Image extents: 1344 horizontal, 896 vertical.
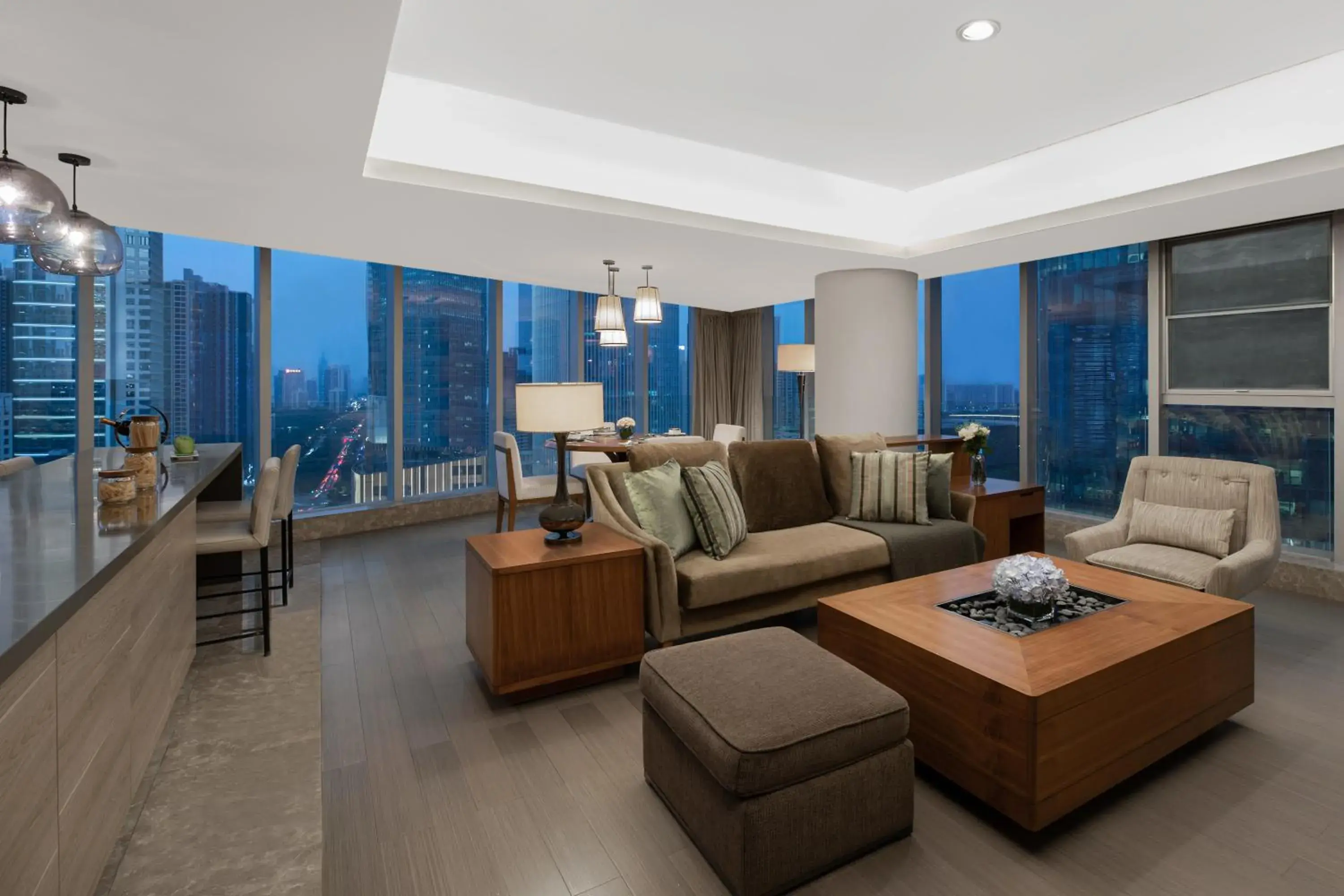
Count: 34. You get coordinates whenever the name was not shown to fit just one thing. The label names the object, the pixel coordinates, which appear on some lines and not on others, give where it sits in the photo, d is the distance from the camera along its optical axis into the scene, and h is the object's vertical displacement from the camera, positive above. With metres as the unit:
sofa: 3.04 -0.52
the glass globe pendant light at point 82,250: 2.78 +0.82
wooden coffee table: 1.88 -0.73
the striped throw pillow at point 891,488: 3.93 -0.25
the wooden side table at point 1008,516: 4.34 -0.45
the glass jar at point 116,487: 2.18 -0.13
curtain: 8.52 +0.95
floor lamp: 6.45 +0.84
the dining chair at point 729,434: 6.48 +0.12
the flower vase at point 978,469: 4.69 -0.15
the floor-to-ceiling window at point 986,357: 6.12 +0.84
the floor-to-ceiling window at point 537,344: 7.16 +1.11
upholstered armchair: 3.15 -0.44
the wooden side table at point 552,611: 2.70 -0.68
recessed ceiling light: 2.72 +1.69
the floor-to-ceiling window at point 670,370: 8.34 +0.95
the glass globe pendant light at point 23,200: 2.26 +0.84
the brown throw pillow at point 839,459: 4.16 -0.08
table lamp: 2.88 +0.12
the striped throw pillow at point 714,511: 3.29 -0.32
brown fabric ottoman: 1.67 -0.82
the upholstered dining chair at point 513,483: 5.15 -0.29
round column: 5.67 +0.84
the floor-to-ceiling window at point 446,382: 6.54 +0.63
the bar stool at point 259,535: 3.09 -0.42
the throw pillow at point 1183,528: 3.44 -0.43
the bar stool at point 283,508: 3.54 -0.34
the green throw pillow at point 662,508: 3.26 -0.30
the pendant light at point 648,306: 5.70 +1.18
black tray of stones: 2.37 -0.61
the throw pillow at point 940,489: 4.08 -0.26
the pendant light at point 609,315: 5.68 +1.10
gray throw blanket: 3.66 -0.55
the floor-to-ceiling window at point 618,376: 7.94 +0.82
